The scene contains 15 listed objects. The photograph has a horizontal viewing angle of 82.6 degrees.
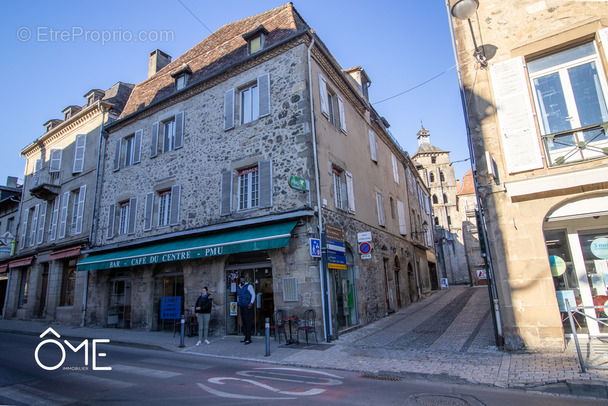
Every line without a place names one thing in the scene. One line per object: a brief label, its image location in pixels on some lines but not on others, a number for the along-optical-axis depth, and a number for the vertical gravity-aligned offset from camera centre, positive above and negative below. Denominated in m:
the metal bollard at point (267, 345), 7.56 -1.16
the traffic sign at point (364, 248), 10.81 +1.17
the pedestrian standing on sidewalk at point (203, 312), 9.59 -0.49
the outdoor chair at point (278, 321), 9.48 -0.82
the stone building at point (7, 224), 20.61 +5.35
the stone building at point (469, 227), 37.75 +6.10
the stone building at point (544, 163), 6.83 +2.32
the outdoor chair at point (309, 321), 9.02 -0.81
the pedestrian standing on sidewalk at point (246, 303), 9.23 -0.28
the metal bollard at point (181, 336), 9.20 -1.07
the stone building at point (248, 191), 9.84 +3.45
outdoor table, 8.82 -1.01
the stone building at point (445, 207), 43.81 +10.45
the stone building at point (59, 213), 16.59 +4.56
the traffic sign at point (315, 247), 8.96 +1.05
